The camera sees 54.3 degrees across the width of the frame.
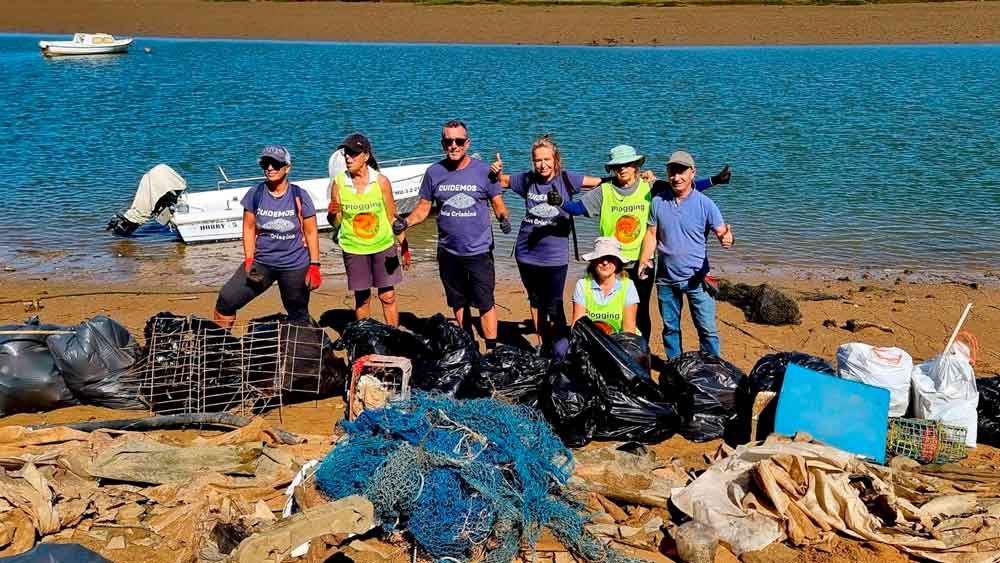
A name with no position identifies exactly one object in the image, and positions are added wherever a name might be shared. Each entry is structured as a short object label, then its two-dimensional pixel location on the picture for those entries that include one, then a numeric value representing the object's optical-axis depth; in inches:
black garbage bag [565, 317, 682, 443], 241.3
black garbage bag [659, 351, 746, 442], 246.1
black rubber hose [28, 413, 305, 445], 243.6
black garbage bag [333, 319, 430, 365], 260.2
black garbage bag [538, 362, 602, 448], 236.7
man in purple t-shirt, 279.4
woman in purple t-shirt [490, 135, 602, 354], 278.1
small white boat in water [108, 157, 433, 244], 476.7
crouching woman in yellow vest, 256.7
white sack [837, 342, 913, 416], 232.8
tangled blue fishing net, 184.7
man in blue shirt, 265.4
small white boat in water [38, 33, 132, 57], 1339.8
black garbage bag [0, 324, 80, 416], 257.6
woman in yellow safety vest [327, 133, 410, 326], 279.6
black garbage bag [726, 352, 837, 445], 239.5
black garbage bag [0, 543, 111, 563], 155.3
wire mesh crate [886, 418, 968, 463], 224.5
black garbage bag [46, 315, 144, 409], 262.2
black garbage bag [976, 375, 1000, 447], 237.1
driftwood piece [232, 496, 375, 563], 162.1
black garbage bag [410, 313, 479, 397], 248.7
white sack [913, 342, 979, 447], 231.0
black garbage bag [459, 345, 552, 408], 249.3
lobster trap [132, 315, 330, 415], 258.7
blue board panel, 214.8
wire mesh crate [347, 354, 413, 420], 241.3
